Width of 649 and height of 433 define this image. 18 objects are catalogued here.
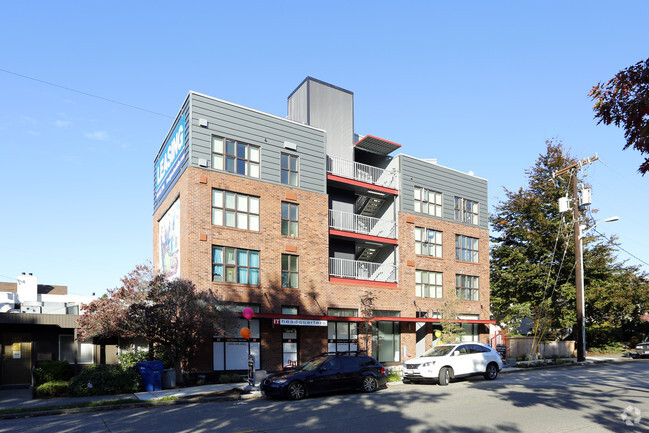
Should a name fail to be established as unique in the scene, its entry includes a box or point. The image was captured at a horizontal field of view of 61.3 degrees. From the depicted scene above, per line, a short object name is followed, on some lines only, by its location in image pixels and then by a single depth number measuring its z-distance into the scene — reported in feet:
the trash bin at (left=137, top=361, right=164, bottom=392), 64.18
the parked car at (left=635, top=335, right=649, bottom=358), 113.50
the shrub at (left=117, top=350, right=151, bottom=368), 74.64
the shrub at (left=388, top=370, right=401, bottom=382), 72.90
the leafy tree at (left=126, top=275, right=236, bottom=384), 64.13
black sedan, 55.42
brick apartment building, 81.41
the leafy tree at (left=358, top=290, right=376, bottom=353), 93.09
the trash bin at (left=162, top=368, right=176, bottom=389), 66.74
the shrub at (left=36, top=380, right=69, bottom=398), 60.95
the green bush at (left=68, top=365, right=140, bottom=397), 61.52
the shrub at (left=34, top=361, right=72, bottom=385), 64.13
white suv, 66.44
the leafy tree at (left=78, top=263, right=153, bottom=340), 64.39
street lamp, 100.58
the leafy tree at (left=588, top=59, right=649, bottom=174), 19.24
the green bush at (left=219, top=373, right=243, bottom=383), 72.54
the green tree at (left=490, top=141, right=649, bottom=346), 127.65
